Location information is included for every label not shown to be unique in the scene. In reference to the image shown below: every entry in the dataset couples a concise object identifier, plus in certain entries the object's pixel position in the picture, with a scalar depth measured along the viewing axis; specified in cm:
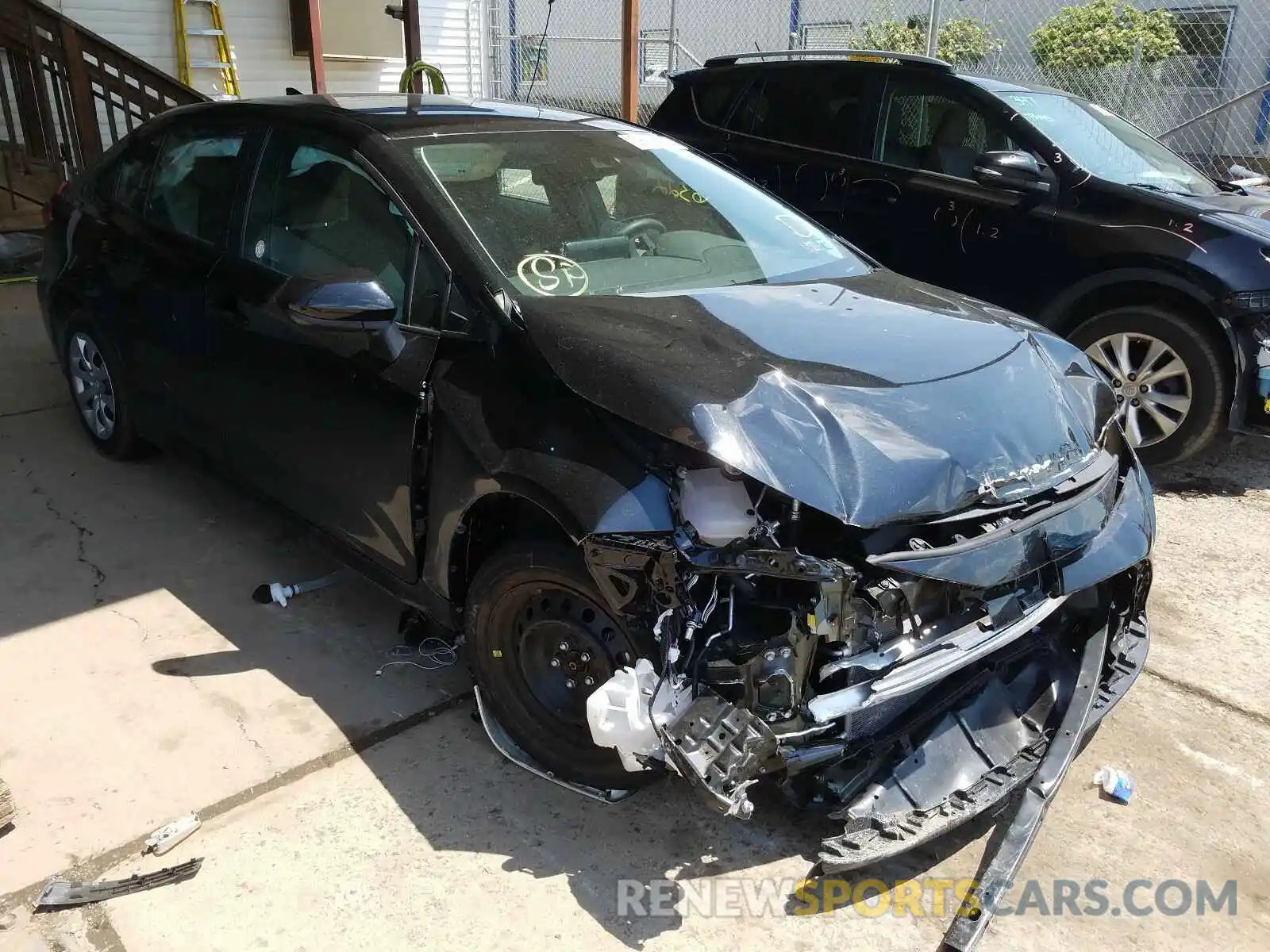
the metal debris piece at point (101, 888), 246
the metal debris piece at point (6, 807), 265
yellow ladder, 1027
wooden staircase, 854
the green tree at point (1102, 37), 1400
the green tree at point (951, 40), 1481
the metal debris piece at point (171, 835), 265
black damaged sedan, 237
